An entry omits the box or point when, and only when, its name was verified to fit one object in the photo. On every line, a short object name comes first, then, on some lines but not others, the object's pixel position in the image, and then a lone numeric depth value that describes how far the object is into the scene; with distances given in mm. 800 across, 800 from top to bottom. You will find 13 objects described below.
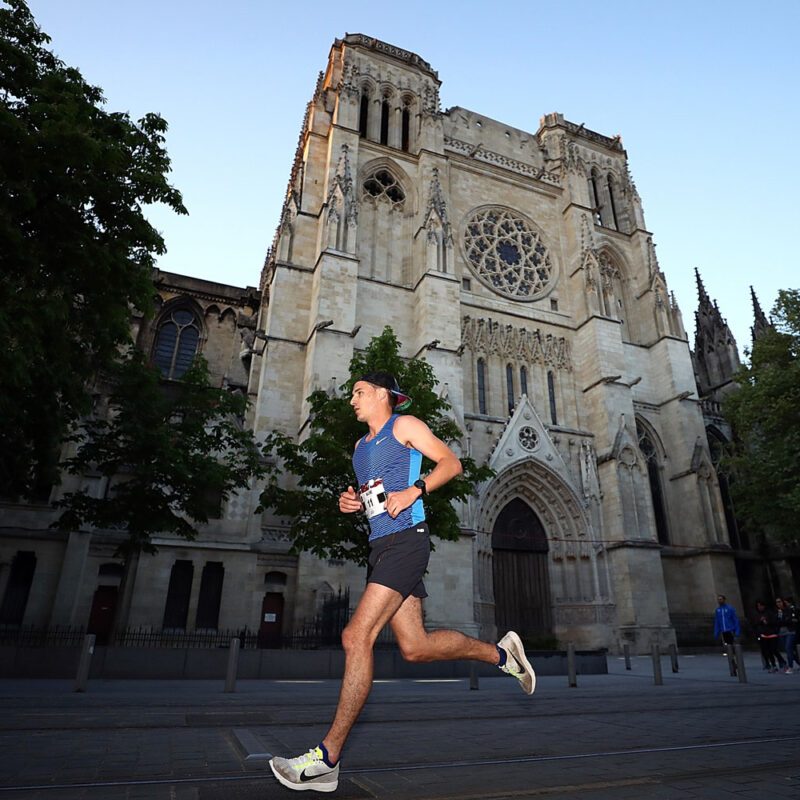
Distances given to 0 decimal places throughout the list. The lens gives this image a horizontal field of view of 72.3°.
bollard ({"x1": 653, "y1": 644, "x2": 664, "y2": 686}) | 8984
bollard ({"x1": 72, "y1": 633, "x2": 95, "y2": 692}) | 7613
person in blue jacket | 12703
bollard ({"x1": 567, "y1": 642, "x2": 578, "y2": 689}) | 9053
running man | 2500
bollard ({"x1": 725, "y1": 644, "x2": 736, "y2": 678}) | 10945
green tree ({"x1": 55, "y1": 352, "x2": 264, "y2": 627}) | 11508
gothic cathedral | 16641
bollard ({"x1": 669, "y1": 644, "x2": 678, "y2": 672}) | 12020
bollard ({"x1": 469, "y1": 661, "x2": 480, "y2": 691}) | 8758
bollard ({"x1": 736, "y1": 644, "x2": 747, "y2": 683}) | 9008
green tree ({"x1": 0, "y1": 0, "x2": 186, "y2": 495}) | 7613
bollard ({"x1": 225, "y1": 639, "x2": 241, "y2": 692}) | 7797
